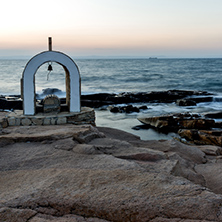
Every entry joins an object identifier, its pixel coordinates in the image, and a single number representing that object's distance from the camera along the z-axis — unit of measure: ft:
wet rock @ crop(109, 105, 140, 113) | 55.66
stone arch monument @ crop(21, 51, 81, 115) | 31.07
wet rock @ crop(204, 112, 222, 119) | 48.16
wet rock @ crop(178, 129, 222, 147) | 32.17
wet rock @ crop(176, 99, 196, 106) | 63.83
